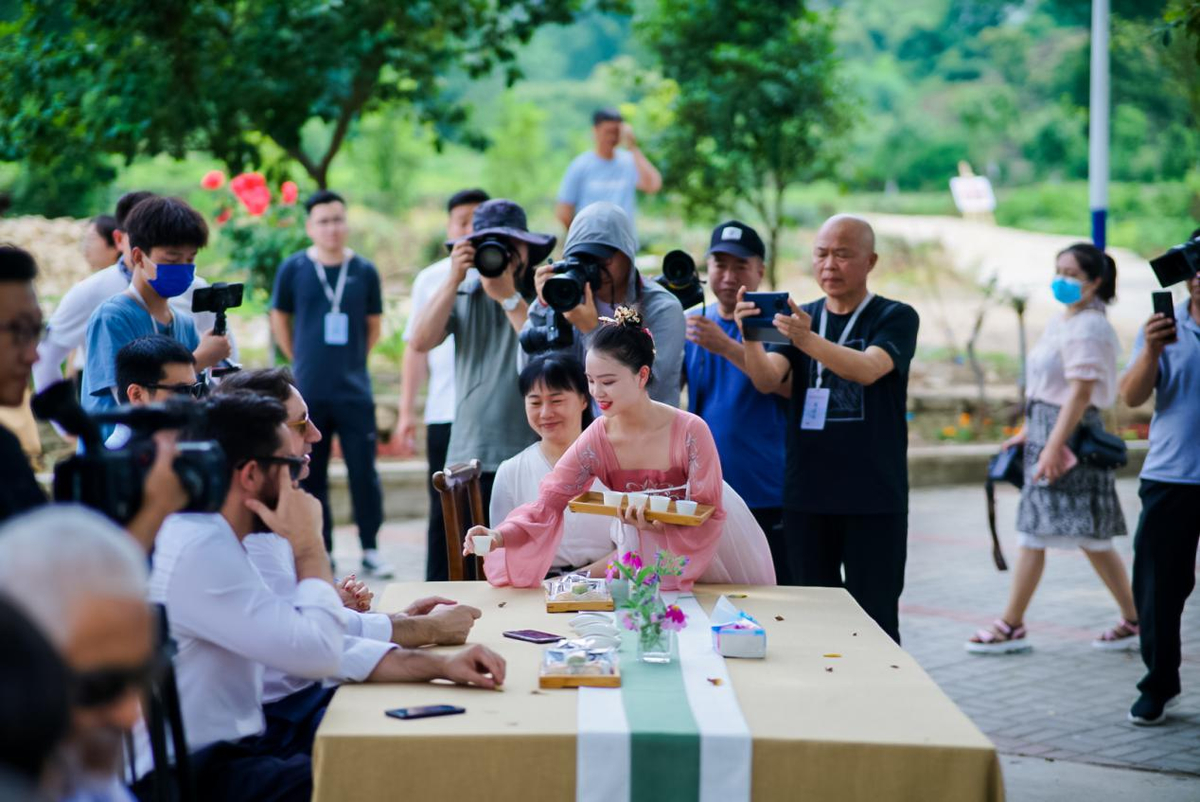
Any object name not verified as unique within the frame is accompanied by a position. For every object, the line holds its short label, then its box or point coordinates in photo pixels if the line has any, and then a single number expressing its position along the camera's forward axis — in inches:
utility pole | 358.0
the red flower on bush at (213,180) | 337.4
